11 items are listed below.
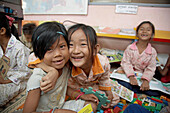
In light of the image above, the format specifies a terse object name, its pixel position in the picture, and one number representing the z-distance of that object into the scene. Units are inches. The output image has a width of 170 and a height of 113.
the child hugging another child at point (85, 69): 22.4
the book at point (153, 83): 43.8
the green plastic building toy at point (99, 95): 26.8
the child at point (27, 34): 57.3
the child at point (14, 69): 29.2
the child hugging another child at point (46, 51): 19.8
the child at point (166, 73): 51.1
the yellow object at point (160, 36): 55.0
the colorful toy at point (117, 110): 33.5
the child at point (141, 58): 47.5
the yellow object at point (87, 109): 22.0
